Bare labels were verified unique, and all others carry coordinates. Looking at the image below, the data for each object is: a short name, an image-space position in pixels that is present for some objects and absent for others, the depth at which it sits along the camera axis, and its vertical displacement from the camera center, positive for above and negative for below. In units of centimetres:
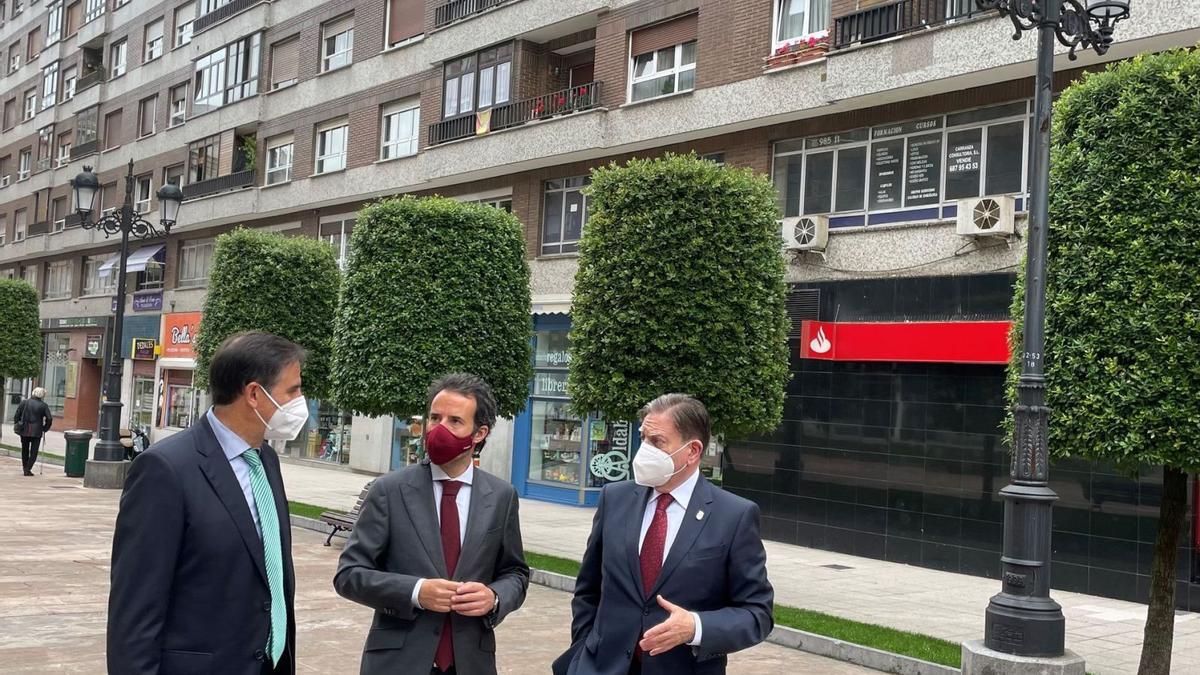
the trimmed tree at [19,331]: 3369 +46
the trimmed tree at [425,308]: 1641 +90
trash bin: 2323 -216
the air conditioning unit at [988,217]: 1405 +231
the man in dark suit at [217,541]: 314 -54
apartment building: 1448 +391
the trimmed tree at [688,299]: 1228 +93
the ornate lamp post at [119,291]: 2162 +121
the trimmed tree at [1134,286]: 773 +87
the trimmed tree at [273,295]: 2131 +125
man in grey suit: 387 -68
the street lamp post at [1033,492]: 802 -66
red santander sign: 1409 +71
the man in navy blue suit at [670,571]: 387 -67
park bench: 1469 -209
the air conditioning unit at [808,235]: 1644 +229
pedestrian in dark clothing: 2288 -162
